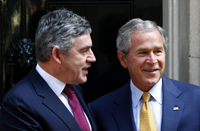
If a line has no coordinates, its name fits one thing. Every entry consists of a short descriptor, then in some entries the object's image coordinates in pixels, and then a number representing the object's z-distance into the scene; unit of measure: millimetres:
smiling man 4770
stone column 5965
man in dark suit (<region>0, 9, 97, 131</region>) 4042
